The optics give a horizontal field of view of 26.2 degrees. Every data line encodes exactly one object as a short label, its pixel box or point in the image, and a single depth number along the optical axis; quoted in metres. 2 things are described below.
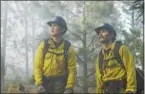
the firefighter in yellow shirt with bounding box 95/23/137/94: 2.92
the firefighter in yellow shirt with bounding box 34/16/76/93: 3.00
